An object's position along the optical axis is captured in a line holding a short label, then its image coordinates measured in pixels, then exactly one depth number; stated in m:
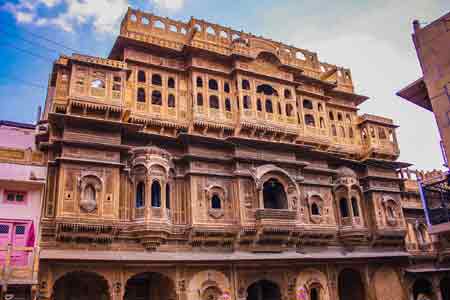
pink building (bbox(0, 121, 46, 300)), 13.85
